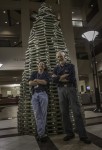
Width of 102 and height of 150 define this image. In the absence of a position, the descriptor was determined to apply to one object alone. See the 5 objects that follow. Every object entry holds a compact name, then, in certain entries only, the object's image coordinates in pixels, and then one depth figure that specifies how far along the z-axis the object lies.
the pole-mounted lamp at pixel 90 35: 7.06
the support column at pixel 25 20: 12.16
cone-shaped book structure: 3.37
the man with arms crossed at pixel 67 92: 2.75
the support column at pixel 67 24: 12.02
